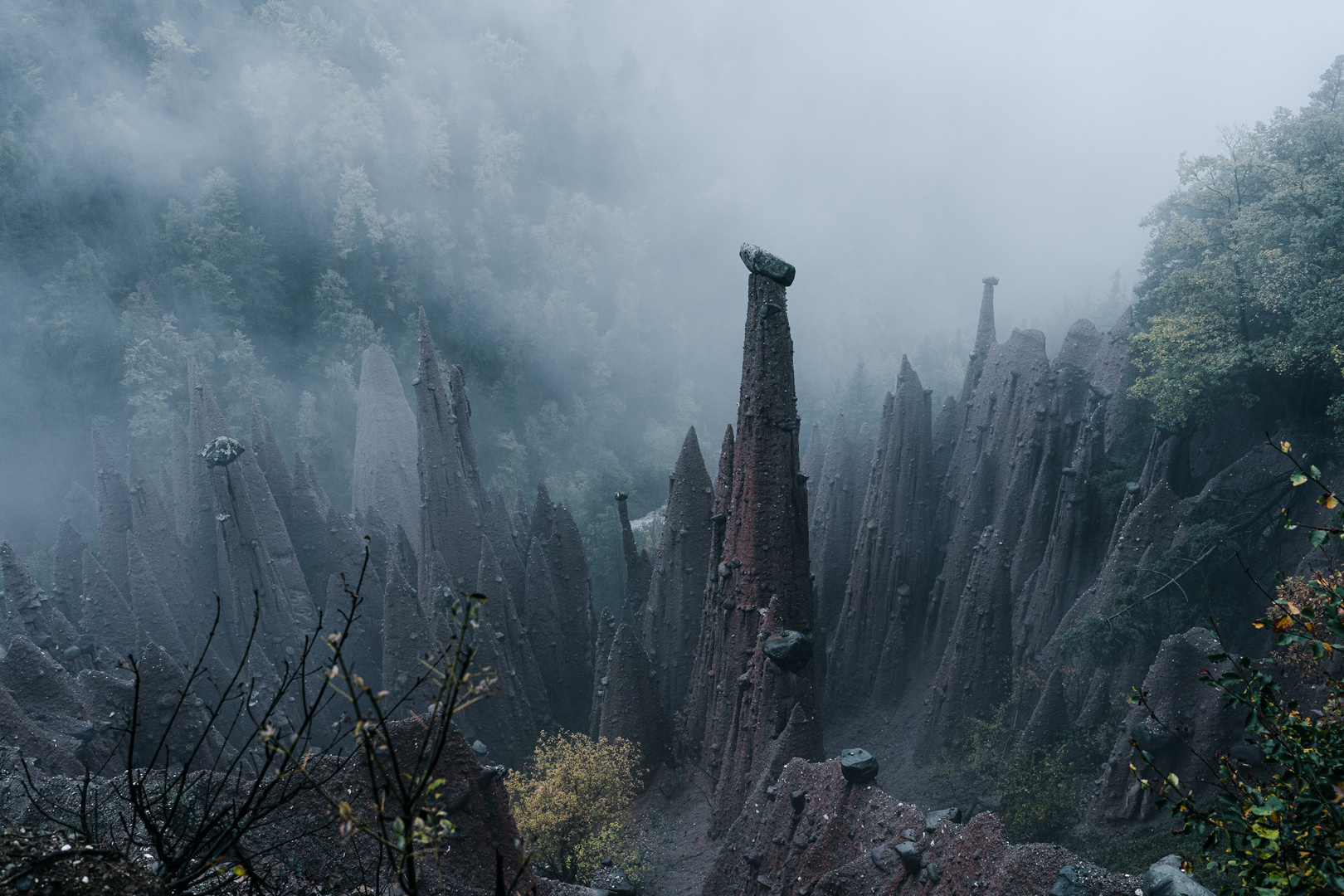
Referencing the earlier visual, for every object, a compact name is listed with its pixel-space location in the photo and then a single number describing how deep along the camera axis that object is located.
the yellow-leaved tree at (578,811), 19.25
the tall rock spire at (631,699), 22.23
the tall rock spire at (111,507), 30.19
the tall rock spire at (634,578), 29.31
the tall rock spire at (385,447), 40.41
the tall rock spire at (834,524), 32.62
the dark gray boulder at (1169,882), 8.84
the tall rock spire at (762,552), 17.73
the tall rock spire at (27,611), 23.50
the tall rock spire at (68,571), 29.28
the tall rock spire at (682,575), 24.69
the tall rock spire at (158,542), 28.44
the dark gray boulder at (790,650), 17.28
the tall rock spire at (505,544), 29.22
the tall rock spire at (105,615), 24.78
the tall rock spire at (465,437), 30.03
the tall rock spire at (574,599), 28.78
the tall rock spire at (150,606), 25.97
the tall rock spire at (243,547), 25.30
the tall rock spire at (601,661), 23.79
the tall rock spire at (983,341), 35.31
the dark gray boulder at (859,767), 13.45
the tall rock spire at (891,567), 29.25
